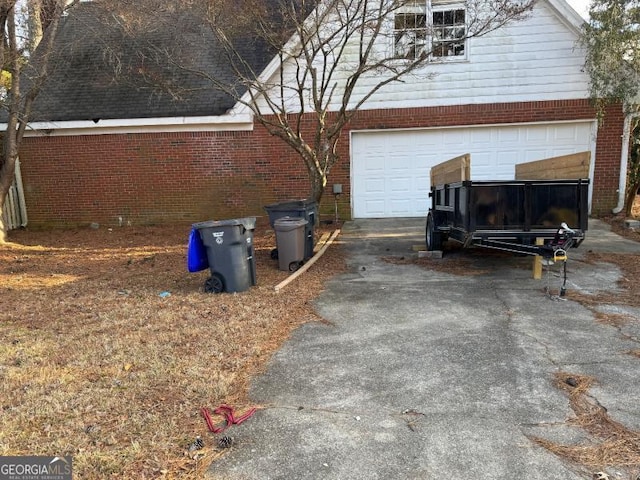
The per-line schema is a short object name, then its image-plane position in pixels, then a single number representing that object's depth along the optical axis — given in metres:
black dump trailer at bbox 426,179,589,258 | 6.26
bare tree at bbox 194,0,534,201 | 8.16
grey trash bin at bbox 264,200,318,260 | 8.16
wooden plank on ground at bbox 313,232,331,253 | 9.23
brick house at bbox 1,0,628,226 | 11.48
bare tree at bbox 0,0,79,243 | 9.35
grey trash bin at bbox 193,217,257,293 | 6.06
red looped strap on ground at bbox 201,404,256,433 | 3.02
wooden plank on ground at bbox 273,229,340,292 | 6.61
